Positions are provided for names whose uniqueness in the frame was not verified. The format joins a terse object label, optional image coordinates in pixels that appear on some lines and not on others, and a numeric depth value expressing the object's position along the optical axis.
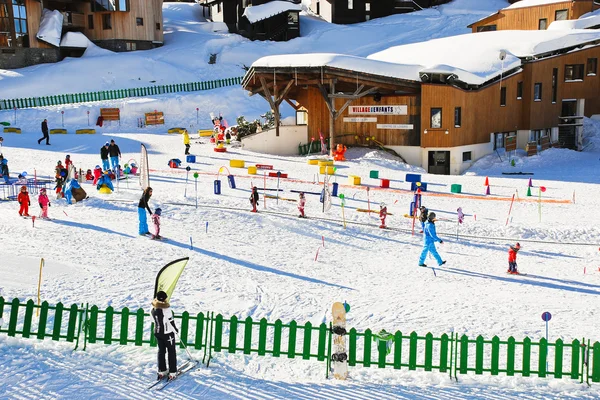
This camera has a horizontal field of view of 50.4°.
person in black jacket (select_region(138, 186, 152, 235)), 16.38
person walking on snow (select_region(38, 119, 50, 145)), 31.22
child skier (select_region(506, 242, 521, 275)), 14.82
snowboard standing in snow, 9.41
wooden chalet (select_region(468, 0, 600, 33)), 45.97
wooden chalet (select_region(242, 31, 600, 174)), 31.22
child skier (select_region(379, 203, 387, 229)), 18.67
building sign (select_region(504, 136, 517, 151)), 34.75
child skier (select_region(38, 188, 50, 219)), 18.27
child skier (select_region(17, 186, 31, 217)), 18.38
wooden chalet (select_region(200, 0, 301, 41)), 58.22
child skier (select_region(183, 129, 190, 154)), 30.06
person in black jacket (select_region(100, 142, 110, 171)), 24.05
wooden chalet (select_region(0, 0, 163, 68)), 47.41
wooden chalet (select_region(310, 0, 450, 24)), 63.25
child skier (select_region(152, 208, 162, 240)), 16.58
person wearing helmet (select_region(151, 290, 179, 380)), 9.24
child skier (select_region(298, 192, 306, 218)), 19.22
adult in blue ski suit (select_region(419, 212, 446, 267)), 14.90
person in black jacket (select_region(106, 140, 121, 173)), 23.81
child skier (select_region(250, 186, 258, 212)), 19.66
